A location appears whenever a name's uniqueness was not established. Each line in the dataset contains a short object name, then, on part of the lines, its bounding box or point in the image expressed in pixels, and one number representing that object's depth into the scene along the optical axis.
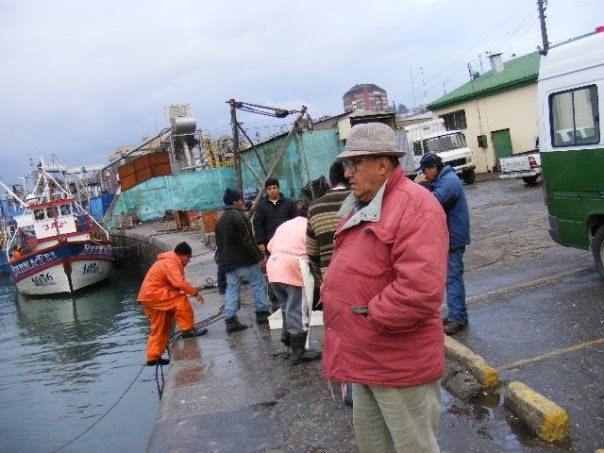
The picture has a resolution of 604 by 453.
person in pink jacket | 5.42
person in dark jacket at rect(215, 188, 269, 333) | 7.01
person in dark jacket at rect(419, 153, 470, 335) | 5.43
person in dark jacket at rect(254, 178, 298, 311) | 7.13
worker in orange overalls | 7.24
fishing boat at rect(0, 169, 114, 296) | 23.59
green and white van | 6.07
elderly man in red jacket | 2.25
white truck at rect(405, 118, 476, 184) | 23.94
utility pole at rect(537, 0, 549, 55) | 24.19
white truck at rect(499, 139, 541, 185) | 18.67
